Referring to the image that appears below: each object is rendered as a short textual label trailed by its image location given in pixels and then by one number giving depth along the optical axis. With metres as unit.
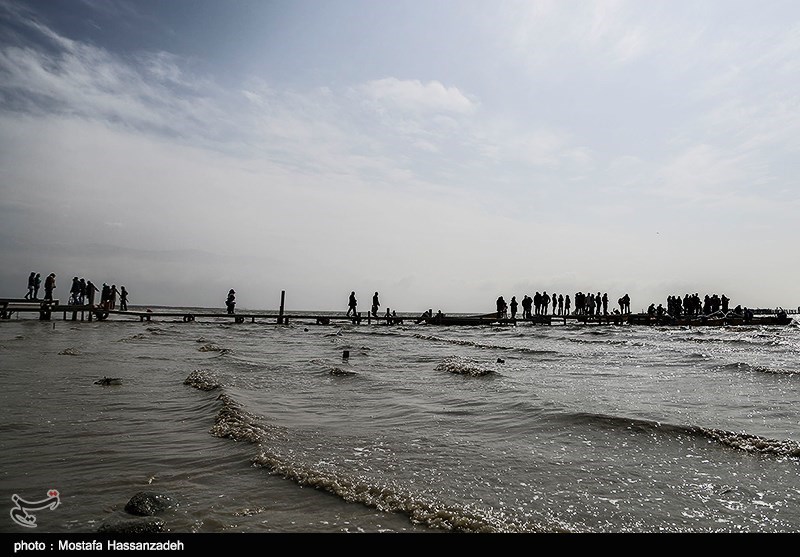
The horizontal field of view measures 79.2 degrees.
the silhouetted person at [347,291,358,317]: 48.22
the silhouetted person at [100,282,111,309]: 38.44
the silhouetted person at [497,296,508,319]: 49.03
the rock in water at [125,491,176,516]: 3.56
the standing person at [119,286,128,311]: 43.28
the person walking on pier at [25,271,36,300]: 34.34
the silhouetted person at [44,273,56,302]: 33.38
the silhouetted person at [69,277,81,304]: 37.06
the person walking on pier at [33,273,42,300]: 34.59
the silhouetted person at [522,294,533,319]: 54.12
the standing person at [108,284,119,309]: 39.50
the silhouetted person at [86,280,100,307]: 36.94
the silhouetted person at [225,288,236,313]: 42.50
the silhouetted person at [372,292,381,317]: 49.25
